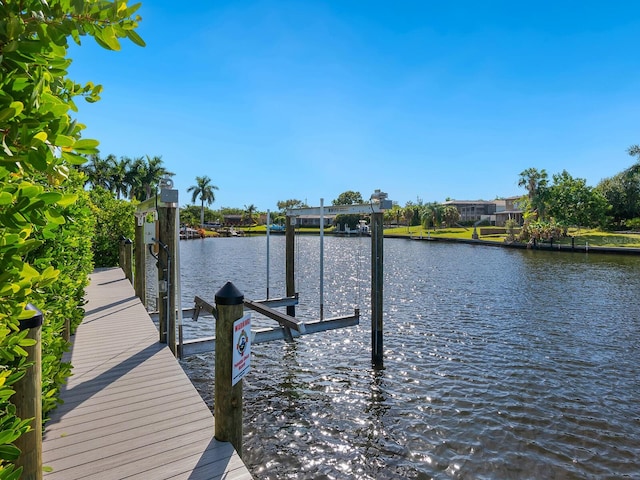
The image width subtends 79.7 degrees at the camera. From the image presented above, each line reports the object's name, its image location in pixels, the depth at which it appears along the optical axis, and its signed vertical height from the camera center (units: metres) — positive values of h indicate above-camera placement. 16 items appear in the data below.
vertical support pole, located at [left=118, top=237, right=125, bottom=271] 13.49 -1.06
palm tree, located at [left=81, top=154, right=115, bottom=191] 54.16 +8.61
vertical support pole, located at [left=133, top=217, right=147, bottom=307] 9.30 -1.03
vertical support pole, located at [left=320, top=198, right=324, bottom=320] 8.66 +0.32
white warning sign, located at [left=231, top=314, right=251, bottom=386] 3.81 -1.22
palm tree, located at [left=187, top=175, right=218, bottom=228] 89.02 +8.94
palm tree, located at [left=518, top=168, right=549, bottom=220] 47.31 +4.99
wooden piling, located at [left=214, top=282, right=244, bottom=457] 3.73 -1.47
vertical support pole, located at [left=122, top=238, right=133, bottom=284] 12.27 -1.03
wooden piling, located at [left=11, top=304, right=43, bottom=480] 2.20 -1.03
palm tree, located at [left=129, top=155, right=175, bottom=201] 58.35 +8.54
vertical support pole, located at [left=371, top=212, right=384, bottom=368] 8.20 -1.31
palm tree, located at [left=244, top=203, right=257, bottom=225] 107.44 +4.49
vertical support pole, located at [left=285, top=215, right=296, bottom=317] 11.69 -0.90
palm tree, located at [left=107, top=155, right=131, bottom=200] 57.94 +8.12
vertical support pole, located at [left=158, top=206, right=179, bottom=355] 6.00 -0.54
